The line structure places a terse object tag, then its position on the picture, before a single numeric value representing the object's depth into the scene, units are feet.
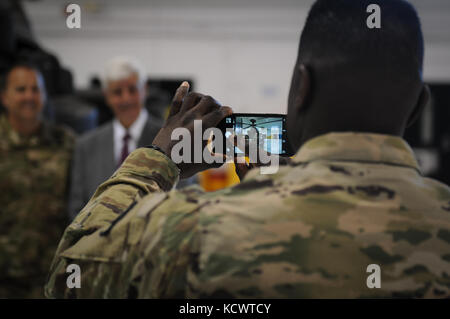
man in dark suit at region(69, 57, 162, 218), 10.28
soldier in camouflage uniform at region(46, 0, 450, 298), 6.14
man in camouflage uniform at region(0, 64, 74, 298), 11.42
